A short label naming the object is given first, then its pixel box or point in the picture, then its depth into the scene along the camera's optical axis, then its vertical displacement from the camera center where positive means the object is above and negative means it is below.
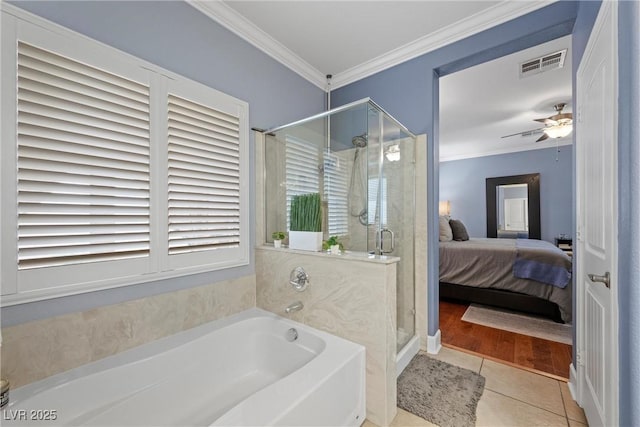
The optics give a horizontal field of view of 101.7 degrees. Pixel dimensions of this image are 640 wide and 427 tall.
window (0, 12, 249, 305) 1.15 +0.24
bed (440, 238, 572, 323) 2.80 -0.74
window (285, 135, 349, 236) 1.95 +0.29
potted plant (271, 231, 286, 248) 2.08 -0.20
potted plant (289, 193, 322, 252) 1.86 -0.07
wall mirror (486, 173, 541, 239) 5.46 +0.16
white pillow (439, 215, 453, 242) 3.99 -0.28
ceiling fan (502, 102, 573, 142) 3.26 +1.14
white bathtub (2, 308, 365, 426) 1.07 -0.84
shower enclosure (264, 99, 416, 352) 1.89 +0.28
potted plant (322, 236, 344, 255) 1.74 -0.22
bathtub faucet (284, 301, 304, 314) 1.73 -0.63
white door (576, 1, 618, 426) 1.03 -0.04
